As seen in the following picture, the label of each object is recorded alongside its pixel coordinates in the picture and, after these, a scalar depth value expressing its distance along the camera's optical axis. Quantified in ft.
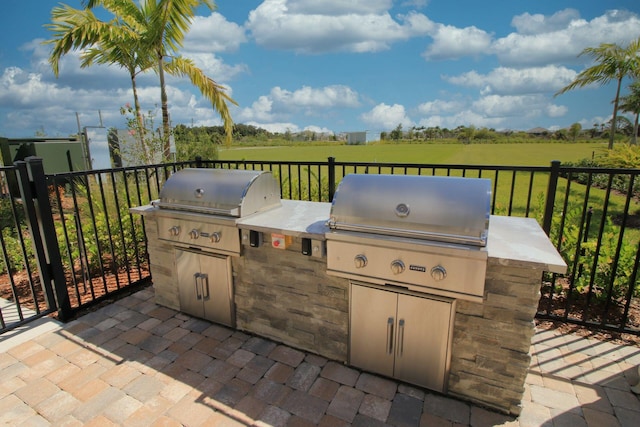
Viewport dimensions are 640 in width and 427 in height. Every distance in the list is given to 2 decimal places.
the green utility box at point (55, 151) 29.79
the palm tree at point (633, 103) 52.14
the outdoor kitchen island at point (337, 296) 5.98
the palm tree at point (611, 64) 35.68
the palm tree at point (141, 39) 22.57
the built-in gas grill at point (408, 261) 5.78
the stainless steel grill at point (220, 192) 8.11
